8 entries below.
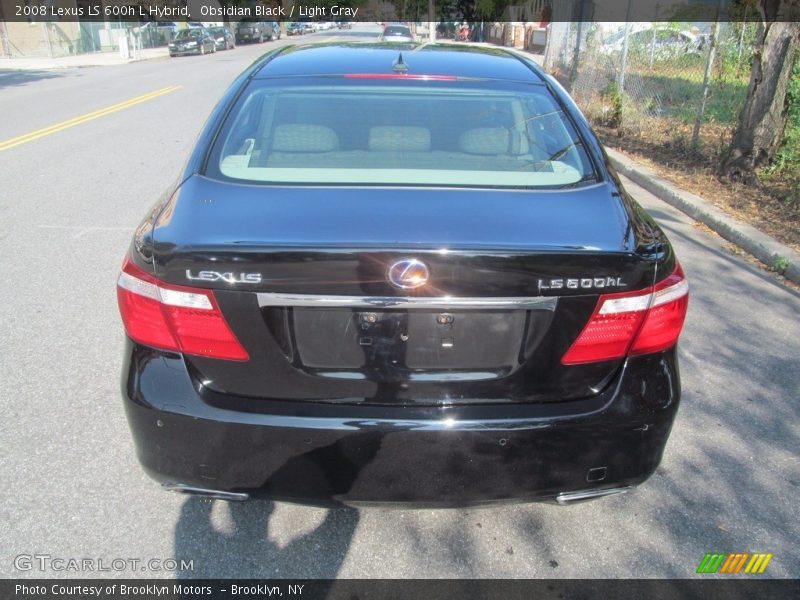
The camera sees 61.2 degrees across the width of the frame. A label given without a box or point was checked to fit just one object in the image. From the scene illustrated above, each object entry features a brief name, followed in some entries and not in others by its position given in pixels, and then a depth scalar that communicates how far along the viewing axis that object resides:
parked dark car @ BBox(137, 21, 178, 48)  43.31
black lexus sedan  1.99
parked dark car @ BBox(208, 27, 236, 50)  40.10
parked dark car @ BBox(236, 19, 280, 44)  50.50
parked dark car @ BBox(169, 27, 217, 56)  35.66
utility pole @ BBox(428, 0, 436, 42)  33.31
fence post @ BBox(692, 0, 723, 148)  8.65
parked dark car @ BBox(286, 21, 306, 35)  72.06
